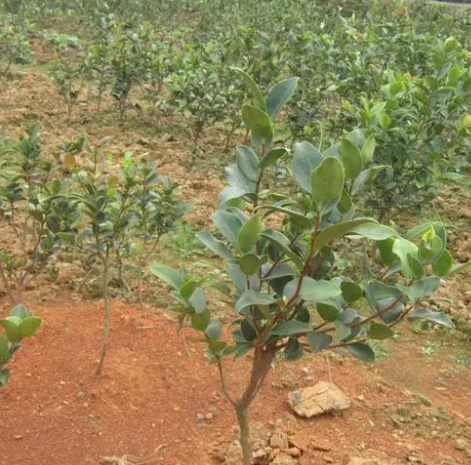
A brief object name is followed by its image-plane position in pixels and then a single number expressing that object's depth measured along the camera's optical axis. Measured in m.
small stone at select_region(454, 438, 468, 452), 2.86
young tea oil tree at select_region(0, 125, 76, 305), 2.86
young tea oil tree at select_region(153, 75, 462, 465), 1.52
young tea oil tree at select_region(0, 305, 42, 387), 1.69
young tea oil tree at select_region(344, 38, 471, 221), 3.96
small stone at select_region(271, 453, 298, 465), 2.52
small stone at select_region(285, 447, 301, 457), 2.60
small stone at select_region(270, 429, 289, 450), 2.61
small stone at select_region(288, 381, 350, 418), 2.87
